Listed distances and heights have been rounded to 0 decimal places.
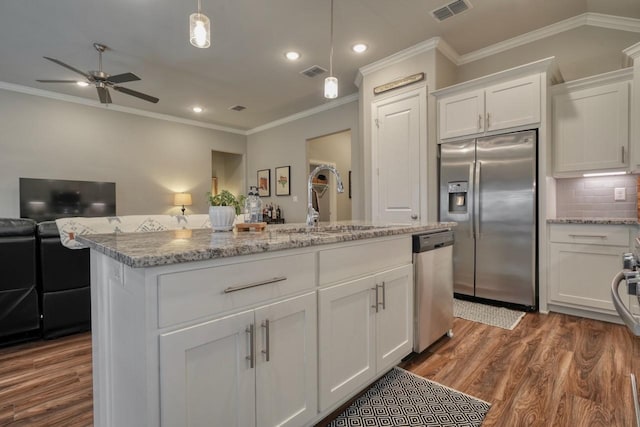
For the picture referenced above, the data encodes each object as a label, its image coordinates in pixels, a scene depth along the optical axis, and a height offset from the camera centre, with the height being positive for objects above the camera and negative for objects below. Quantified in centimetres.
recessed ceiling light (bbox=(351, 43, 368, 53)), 354 +190
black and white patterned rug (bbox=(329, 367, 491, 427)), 147 -100
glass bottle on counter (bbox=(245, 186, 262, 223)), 176 +3
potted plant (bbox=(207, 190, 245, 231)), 159 +0
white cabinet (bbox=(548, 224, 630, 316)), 261 -48
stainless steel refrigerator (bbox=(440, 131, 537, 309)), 292 -4
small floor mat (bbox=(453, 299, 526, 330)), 269 -98
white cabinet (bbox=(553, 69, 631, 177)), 274 +78
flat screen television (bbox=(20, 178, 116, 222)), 461 +22
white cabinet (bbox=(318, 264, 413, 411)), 136 -60
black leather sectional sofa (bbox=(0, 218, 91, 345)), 221 -54
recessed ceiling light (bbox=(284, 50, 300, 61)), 374 +191
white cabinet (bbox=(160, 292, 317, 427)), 90 -53
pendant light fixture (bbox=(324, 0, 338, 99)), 232 +93
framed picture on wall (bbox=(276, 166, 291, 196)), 634 +62
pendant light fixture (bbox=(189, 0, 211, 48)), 170 +101
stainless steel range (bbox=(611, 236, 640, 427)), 64 -20
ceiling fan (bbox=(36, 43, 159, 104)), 347 +152
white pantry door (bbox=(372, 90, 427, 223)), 359 +67
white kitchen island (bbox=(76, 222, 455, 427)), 88 -41
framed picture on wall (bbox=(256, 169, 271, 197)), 675 +64
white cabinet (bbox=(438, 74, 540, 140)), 290 +102
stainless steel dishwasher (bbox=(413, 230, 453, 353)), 197 -52
